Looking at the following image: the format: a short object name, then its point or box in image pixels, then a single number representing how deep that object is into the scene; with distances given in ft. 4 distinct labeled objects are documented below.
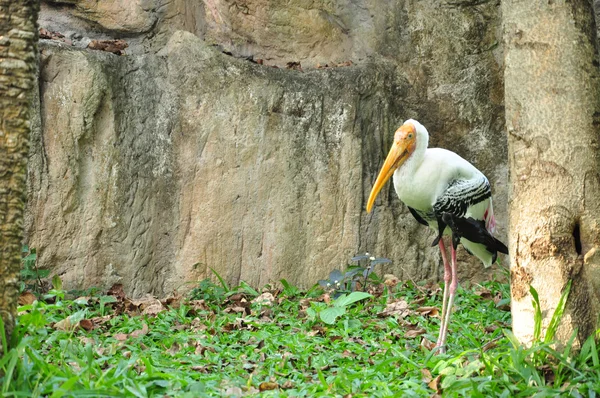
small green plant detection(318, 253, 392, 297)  38.06
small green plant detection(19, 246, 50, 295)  36.14
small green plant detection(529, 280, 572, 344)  24.45
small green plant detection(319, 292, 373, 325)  31.27
